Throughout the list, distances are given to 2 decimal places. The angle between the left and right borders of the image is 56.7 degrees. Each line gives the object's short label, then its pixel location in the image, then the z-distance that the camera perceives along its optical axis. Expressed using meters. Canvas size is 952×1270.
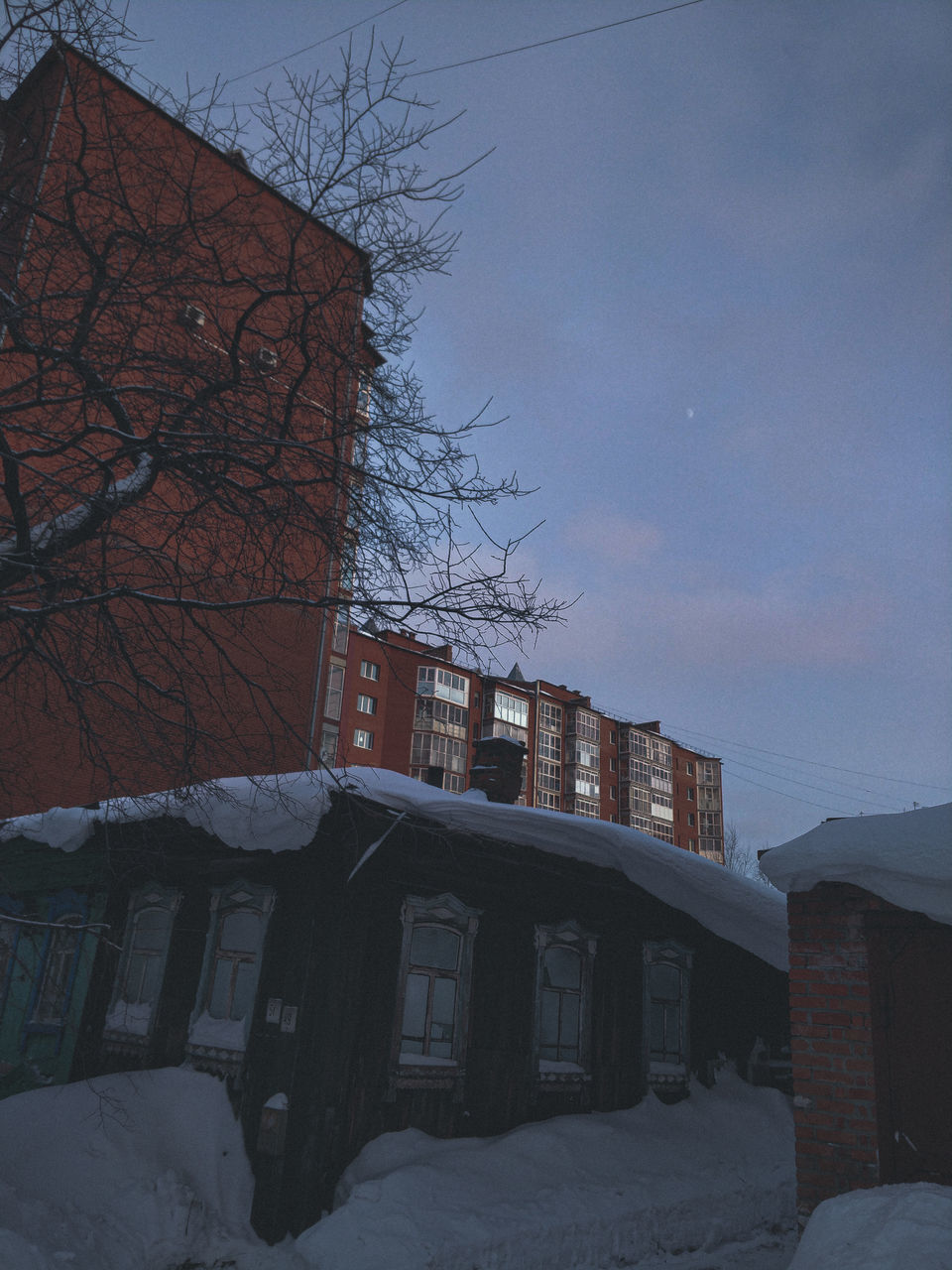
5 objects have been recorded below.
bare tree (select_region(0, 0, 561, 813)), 4.82
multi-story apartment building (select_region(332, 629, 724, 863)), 56.34
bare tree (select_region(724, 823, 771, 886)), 86.09
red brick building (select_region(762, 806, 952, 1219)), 5.86
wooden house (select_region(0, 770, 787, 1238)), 8.72
